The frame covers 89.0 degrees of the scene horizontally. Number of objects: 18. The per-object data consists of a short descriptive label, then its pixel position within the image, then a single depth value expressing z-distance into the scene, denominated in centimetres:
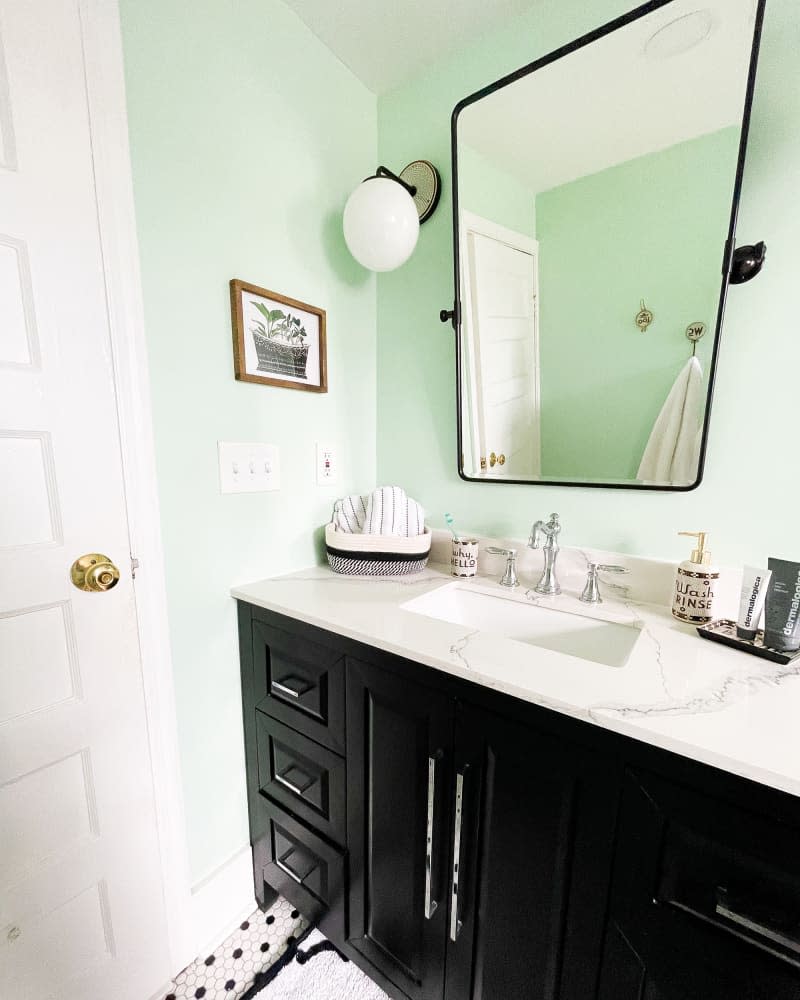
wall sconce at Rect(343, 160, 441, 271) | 102
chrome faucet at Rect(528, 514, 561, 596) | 104
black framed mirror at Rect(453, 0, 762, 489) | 82
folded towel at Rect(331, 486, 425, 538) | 117
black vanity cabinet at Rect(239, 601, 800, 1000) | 49
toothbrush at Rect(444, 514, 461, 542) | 121
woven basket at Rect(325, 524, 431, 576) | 113
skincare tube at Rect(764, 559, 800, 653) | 70
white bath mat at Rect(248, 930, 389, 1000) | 95
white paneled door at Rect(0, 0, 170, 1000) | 67
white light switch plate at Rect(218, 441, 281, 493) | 98
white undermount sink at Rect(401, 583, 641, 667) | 88
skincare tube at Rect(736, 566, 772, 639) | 73
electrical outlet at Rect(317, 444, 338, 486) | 121
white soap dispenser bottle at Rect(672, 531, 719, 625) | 82
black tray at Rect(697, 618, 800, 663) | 69
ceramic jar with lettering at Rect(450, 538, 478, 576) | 115
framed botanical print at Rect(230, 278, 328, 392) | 97
